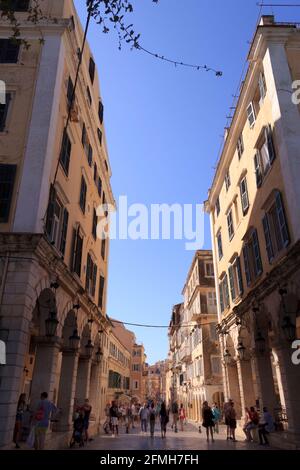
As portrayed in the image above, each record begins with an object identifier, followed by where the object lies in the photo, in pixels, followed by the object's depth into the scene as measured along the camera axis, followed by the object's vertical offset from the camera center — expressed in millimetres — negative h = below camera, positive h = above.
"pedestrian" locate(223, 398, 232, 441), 17344 -329
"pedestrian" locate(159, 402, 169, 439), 20748 -598
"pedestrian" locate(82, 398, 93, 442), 16078 -412
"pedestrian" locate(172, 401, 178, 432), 25409 -347
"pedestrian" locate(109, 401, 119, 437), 20797 -531
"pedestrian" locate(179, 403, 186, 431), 27289 -493
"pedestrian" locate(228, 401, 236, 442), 17081 -582
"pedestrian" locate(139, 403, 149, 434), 22953 -476
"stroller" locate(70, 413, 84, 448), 14711 -885
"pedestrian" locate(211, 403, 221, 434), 21595 -561
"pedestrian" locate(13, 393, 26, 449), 11156 -376
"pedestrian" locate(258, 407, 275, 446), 14414 -713
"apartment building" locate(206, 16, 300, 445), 13000 +7247
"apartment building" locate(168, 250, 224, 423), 33344 +5891
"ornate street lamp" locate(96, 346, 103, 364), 22844 +2944
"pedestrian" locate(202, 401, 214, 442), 16984 -486
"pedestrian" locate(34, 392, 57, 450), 10578 -343
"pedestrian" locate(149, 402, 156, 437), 20081 -680
